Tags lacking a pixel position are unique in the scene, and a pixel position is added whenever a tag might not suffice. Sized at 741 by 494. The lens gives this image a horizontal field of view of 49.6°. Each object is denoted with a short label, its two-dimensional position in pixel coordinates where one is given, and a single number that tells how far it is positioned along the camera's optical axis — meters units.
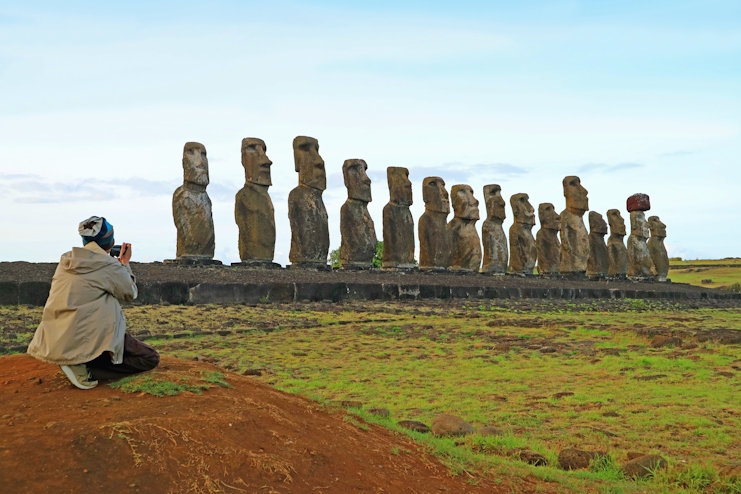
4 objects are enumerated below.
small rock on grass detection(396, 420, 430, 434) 5.48
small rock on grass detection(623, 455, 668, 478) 4.74
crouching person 4.86
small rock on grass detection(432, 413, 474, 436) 5.46
